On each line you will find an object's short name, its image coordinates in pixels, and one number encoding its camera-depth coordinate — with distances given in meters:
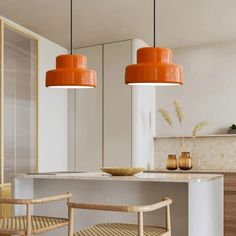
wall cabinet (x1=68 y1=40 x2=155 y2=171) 5.27
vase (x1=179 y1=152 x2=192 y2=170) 4.96
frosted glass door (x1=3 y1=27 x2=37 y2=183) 4.45
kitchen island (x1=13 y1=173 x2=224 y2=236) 2.85
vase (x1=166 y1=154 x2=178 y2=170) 5.07
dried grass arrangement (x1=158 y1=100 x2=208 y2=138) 5.37
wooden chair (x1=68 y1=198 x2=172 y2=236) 2.12
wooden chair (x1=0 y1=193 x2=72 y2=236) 2.53
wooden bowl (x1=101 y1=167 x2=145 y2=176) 3.10
